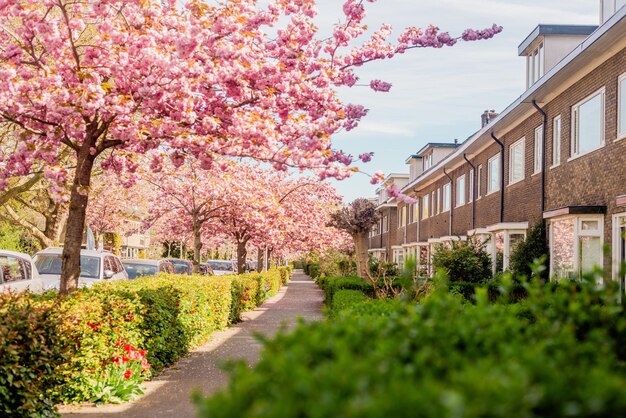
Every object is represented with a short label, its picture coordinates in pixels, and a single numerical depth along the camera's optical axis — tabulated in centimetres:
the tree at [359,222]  2578
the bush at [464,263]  2269
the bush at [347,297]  1263
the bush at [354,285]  2051
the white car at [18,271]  1385
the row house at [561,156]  1474
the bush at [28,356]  667
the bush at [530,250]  1898
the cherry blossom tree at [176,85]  1030
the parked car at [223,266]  4530
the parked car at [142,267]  2259
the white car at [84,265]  1773
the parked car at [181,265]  2835
